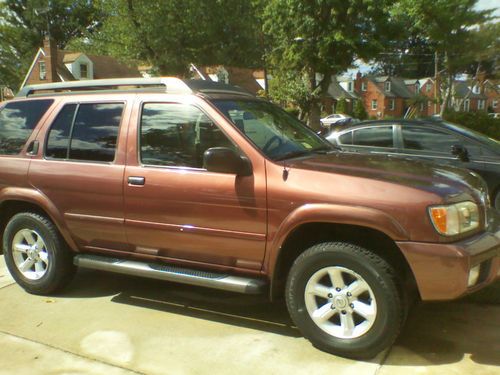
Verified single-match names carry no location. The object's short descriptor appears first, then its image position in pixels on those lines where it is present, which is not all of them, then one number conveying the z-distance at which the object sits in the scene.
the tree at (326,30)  19.23
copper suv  3.36
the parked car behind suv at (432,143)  7.41
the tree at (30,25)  54.44
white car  43.01
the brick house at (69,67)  39.97
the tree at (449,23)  18.48
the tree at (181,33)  22.84
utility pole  25.27
